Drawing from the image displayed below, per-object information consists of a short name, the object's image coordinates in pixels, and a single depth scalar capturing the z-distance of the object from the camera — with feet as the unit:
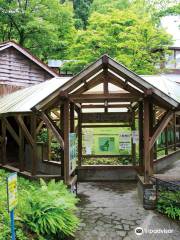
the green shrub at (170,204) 23.65
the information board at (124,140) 37.29
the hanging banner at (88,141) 37.70
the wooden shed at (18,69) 50.44
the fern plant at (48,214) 18.43
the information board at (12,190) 14.14
